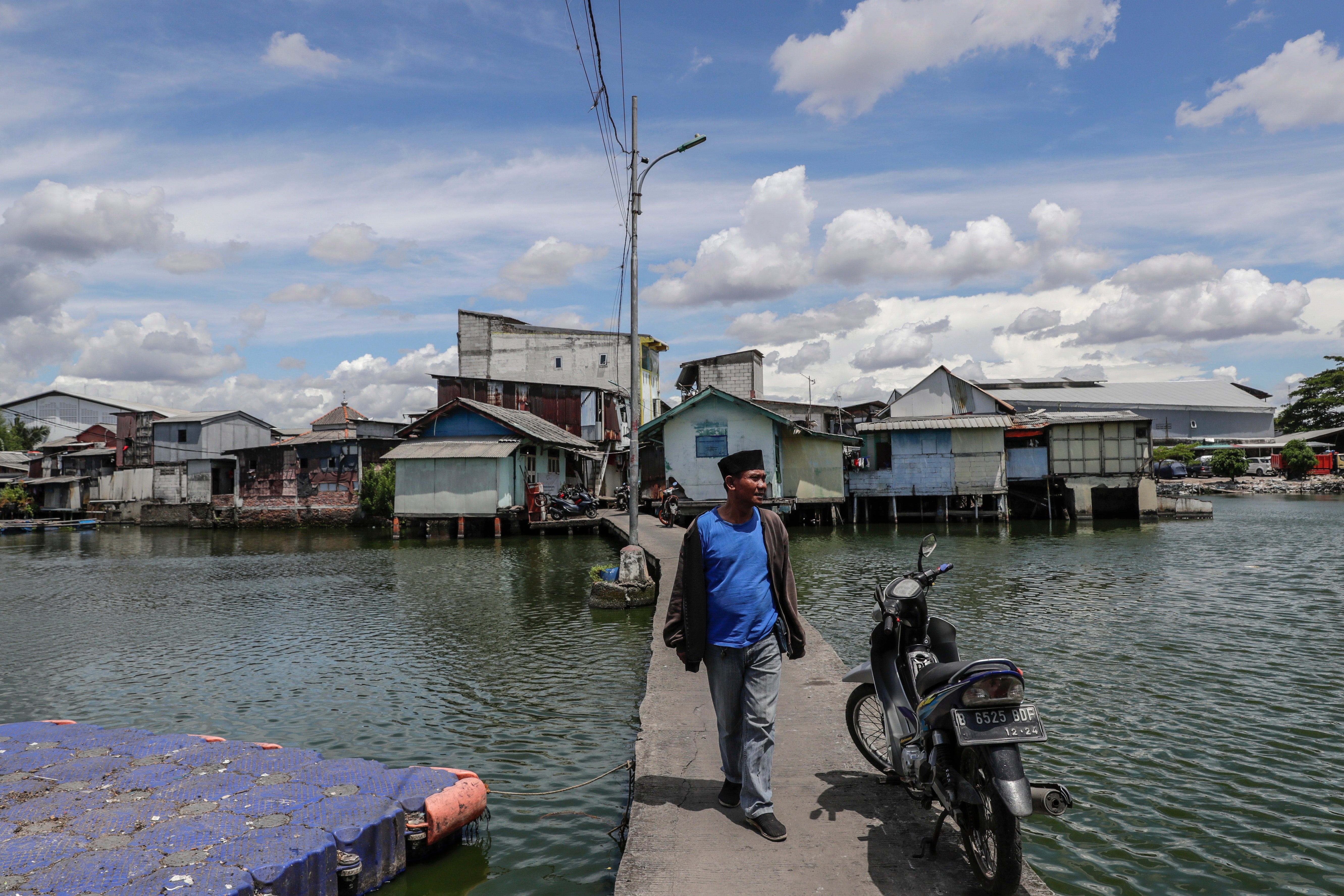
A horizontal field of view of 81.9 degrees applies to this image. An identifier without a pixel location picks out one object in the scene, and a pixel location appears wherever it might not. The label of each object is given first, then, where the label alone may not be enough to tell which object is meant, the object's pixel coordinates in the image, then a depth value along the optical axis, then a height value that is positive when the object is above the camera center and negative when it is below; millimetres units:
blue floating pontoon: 3449 -1678
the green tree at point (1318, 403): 60969 +6418
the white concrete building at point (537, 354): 44719 +7802
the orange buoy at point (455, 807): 4453 -1881
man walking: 3949 -662
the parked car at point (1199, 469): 55250 +1107
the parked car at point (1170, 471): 51062 +924
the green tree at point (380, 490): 35344 -1
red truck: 54344 +1371
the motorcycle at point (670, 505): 24812 -578
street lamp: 14414 +3279
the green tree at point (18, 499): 41562 -322
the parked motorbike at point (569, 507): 29531 -716
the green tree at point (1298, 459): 51781 +1655
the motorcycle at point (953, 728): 3217 -1143
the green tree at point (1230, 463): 52000 +1435
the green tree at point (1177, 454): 54250 +2136
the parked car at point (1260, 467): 55812 +1242
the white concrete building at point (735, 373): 43156 +6468
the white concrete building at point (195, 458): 41719 +1856
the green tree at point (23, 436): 59375 +4408
